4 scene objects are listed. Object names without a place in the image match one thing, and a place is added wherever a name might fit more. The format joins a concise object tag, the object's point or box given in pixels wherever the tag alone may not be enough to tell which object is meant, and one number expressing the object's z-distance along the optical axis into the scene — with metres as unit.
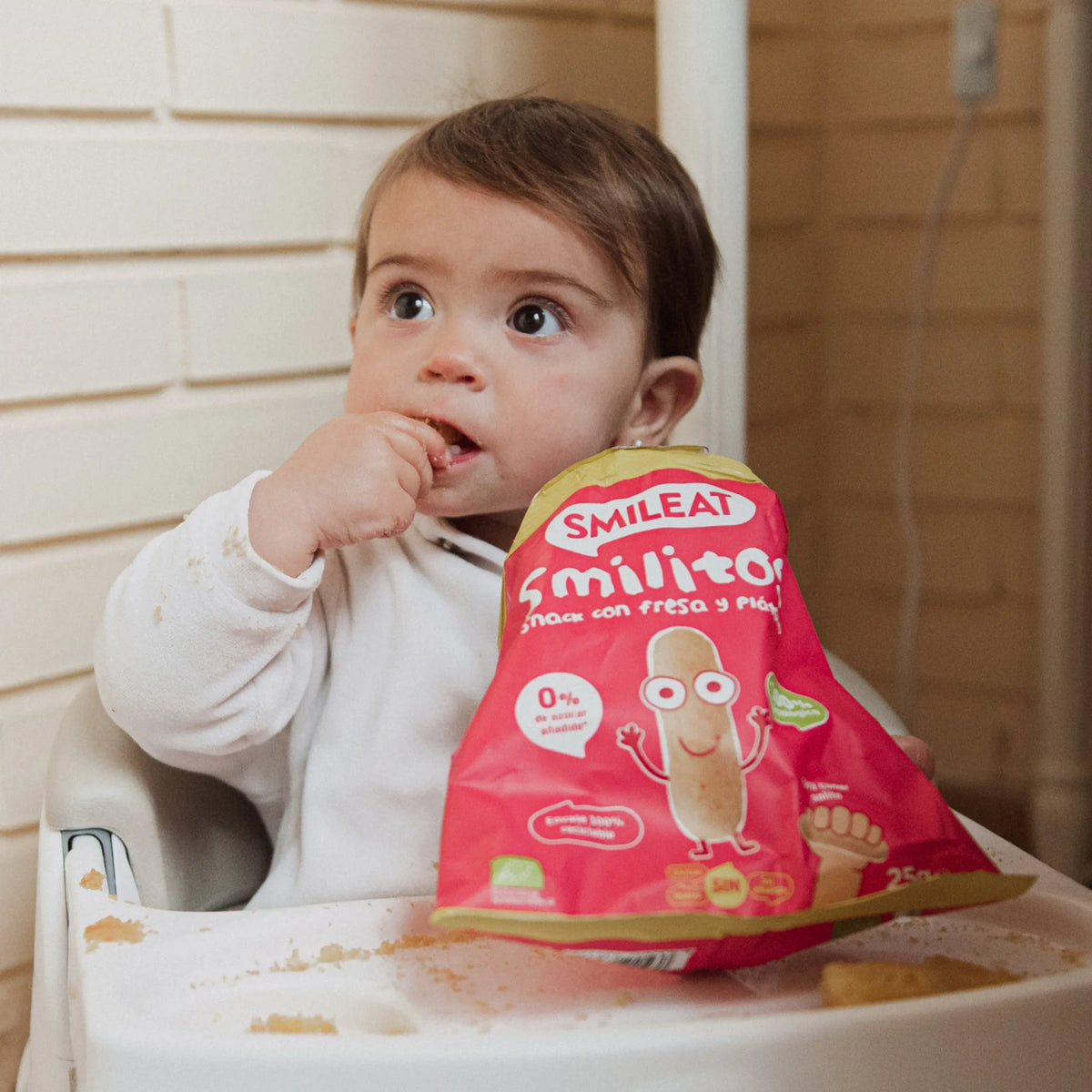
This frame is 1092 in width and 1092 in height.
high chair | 0.47
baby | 0.67
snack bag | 0.50
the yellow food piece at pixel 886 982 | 0.51
